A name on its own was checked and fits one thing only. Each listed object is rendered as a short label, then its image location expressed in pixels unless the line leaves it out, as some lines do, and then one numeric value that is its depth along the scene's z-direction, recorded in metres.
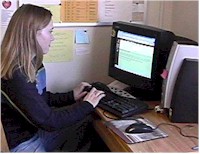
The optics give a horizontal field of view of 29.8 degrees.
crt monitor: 1.95
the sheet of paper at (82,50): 2.44
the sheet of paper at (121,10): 2.41
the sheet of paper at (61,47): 2.37
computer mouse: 1.58
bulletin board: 2.32
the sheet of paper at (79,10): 2.33
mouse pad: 1.52
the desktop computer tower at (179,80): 1.67
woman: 1.63
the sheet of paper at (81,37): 2.41
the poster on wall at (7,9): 2.22
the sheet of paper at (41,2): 2.24
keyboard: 1.79
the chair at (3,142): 1.66
